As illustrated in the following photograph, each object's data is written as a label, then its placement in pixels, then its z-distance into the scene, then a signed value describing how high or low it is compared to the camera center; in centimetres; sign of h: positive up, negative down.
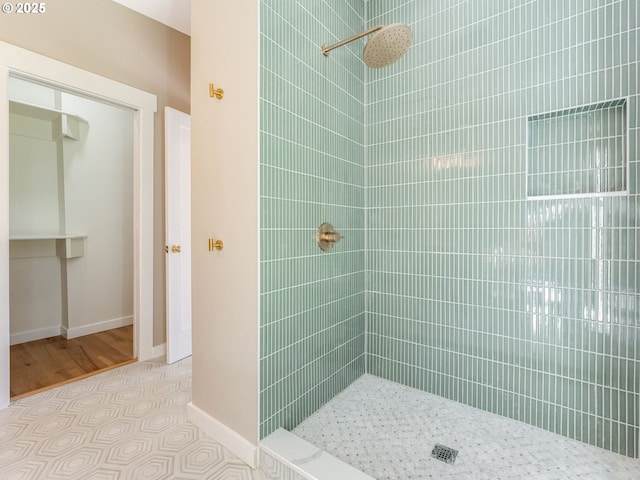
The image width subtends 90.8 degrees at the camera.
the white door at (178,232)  232 +4
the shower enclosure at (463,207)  135 +15
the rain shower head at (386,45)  130 +83
